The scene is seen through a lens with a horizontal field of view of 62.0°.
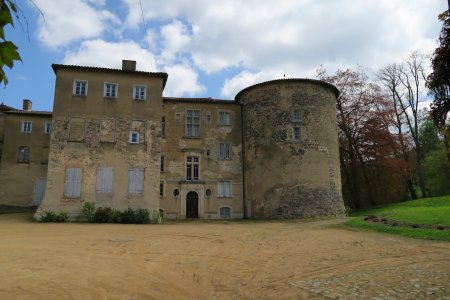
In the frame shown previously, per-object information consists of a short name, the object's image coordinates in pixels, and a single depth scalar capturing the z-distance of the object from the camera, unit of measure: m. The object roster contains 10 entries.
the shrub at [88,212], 22.94
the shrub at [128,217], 23.09
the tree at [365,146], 34.34
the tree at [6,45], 2.59
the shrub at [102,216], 22.86
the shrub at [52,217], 22.33
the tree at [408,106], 37.62
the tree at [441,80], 6.69
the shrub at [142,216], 23.30
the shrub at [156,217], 23.99
